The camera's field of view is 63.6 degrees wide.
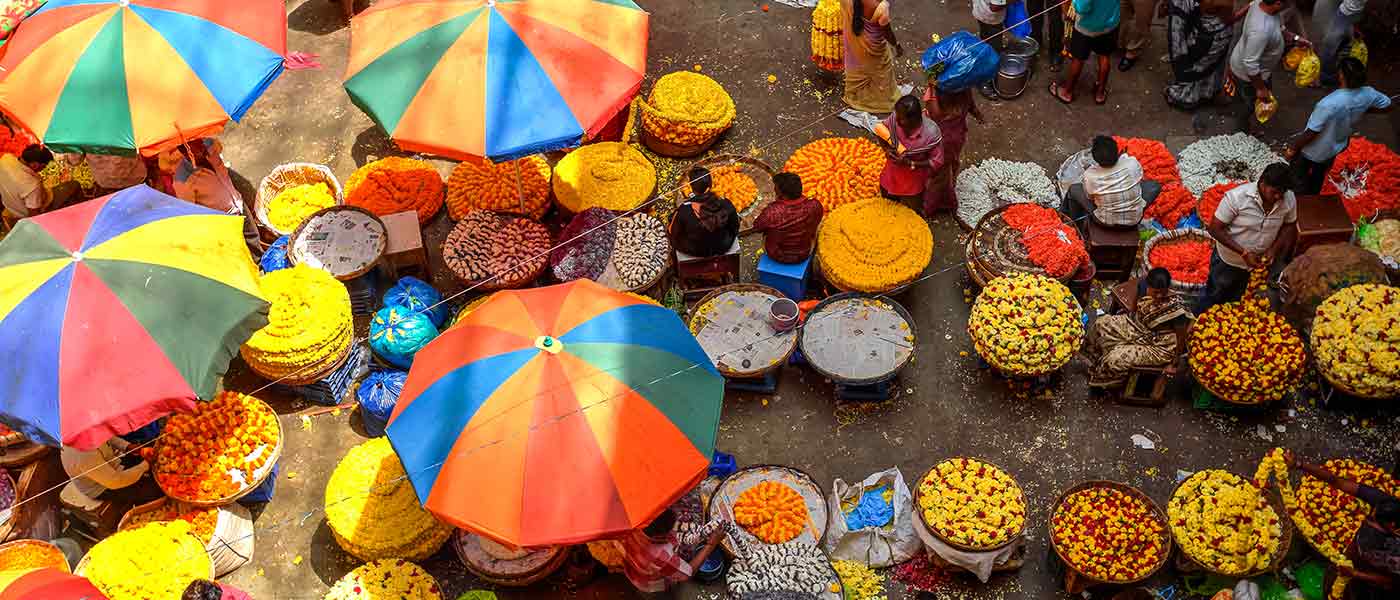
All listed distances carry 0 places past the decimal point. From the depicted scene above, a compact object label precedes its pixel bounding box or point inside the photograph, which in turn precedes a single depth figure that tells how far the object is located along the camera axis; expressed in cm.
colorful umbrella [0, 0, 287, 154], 715
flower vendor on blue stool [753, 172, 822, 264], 761
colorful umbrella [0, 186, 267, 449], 593
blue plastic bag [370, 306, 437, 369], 743
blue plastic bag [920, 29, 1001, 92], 807
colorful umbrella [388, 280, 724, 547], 547
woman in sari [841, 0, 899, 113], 879
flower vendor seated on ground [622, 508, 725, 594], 616
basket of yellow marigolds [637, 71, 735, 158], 887
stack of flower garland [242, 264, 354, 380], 728
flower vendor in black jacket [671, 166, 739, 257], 755
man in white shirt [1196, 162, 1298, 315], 697
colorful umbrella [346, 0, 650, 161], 699
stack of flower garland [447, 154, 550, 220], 840
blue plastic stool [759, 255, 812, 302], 782
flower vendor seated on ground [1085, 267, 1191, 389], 698
